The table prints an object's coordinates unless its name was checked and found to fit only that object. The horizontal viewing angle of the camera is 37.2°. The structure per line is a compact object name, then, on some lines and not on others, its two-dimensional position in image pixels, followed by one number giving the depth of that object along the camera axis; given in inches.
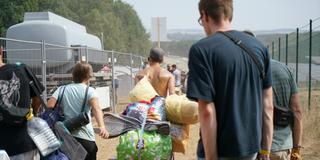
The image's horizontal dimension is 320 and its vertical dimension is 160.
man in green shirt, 157.5
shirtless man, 249.8
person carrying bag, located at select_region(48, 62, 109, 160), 202.5
